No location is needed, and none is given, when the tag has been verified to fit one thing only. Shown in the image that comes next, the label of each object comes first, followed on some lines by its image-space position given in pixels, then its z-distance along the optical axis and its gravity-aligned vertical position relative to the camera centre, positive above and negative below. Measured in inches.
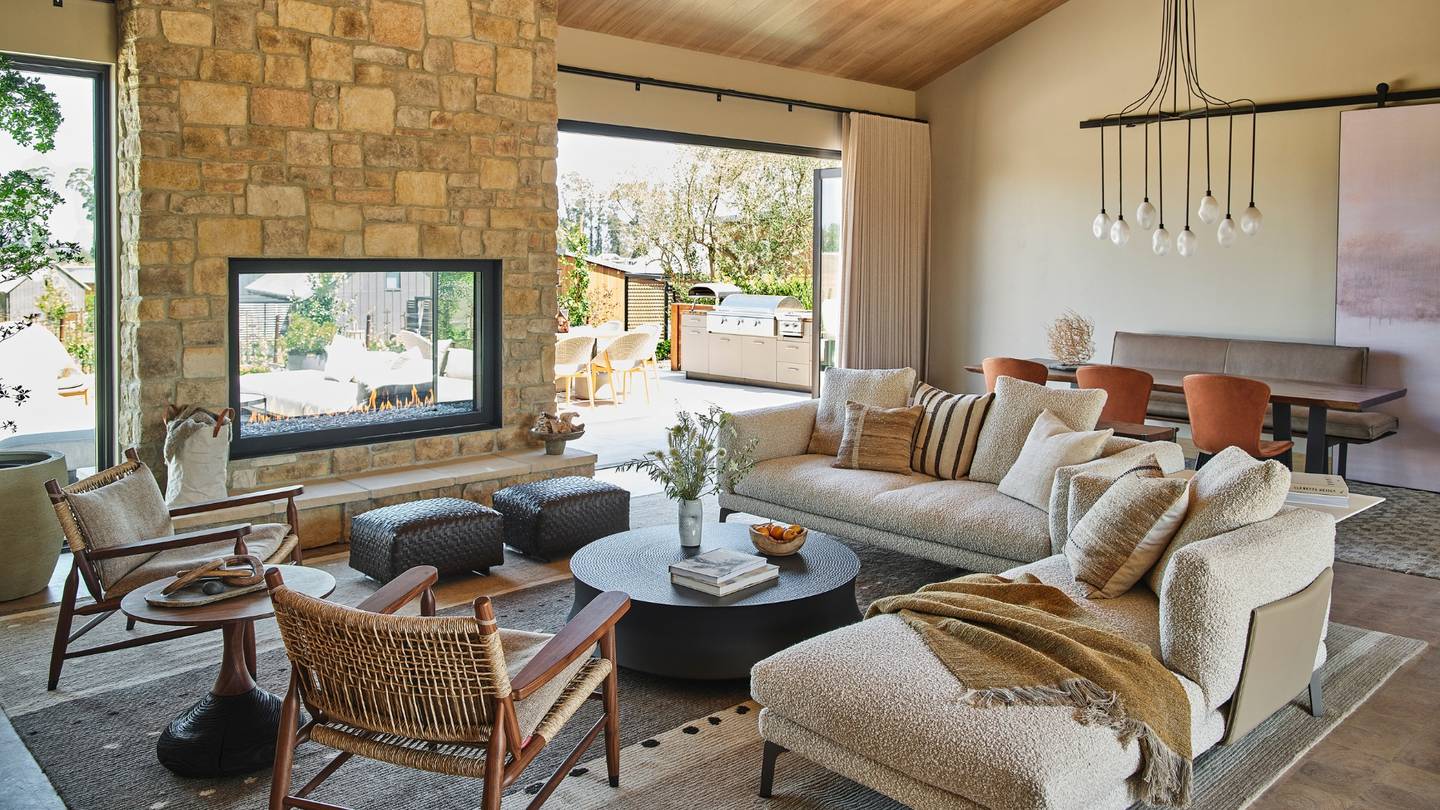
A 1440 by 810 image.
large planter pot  171.6 -27.6
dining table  231.6 -9.2
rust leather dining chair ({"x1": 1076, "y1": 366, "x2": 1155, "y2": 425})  245.9 -7.9
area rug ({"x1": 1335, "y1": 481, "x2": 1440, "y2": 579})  209.9 -36.3
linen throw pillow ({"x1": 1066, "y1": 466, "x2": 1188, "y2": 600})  132.3 -21.4
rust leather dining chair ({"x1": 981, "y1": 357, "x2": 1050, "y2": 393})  261.7 -3.4
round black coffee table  141.5 -33.8
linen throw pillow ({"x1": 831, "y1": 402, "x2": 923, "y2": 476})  206.7 -15.9
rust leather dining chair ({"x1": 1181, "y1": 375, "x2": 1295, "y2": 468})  228.1 -11.7
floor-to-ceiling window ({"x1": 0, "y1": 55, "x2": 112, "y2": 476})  196.2 +9.7
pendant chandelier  301.1 +70.1
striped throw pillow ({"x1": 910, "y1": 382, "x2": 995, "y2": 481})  201.8 -14.6
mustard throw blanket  103.1 -30.5
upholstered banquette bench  261.3 -1.3
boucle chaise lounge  95.8 -32.6
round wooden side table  116.3 -40.2
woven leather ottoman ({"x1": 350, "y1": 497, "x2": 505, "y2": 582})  181.9 -31.1
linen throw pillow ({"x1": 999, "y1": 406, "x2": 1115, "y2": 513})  173.9 -15.7
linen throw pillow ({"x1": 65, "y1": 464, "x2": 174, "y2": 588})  136.5 -21.2
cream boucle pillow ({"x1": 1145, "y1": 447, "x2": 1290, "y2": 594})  127.5 -16.7
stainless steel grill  467.2 +16.9
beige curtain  349.7 +36.6
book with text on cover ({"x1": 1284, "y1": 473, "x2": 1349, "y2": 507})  160.9 -19.6
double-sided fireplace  213.6 +0.0
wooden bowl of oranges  158.4 -26.4
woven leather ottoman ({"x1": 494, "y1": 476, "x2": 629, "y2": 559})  202.4 -29.9
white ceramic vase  163.2 -24.8
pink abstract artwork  267.7 +22.4
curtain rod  278.5 +71.4
